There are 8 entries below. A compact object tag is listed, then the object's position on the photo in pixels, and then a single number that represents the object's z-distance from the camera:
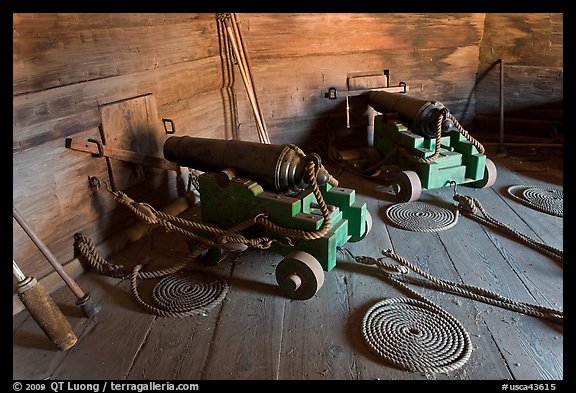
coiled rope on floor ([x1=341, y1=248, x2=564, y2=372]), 1.77
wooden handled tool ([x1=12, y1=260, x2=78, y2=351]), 1.72
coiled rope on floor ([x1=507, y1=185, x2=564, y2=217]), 3.08
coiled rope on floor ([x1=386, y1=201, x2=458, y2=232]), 2.88
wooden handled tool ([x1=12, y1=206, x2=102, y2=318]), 1.86
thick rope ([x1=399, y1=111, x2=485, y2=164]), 3.20
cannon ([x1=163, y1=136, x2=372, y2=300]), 2.14
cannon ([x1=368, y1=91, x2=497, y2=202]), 3.25
